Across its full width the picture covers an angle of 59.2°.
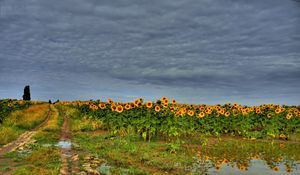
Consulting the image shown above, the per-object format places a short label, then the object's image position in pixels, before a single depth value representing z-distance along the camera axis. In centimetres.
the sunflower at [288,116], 1407
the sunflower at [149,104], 1196
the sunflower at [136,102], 1244
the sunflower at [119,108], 1285
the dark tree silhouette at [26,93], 6209
